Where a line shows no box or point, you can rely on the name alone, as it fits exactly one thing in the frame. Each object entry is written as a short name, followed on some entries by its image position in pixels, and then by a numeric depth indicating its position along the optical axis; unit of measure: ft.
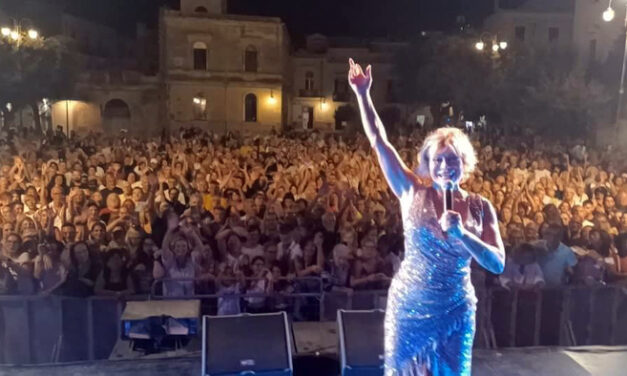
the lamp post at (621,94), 56.95
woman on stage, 8.79
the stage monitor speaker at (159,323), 14.78
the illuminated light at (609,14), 37.73
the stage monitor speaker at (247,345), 12.64
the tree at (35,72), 57.77
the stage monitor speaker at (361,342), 12.97
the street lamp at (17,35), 57.98
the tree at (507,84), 57.41
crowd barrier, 15.51
